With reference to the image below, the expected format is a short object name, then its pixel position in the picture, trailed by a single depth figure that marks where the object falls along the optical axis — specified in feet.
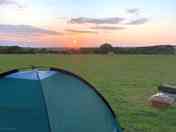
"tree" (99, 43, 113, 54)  211.82
